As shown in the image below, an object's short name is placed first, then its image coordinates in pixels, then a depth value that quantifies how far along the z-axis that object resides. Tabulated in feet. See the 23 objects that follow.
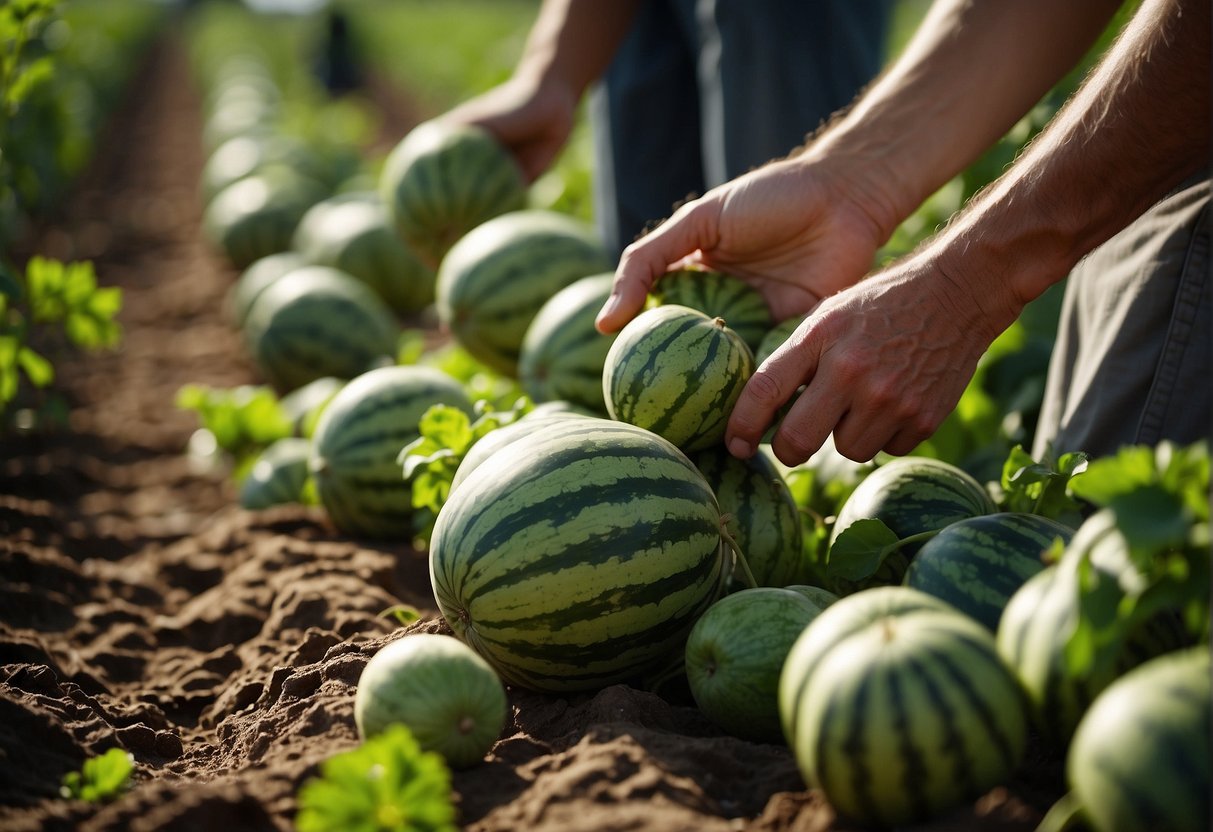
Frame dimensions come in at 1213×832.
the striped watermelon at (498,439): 9.98
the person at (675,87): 17.25
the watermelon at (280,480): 15.79
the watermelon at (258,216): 28.53
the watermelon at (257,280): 22.82
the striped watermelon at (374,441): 13.47
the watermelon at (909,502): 9.64
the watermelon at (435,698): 7.57
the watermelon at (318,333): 19.38
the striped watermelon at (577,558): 8.52
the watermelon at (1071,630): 6.28
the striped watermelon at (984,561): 8.07
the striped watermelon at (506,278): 15.49
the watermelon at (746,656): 8.09
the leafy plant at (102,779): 7.71
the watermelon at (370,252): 23.08
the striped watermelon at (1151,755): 5.48
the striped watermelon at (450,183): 17.88
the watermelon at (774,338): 11.21
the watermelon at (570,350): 12.91
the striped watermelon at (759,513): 10.05
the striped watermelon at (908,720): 6.15
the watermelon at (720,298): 11.59
